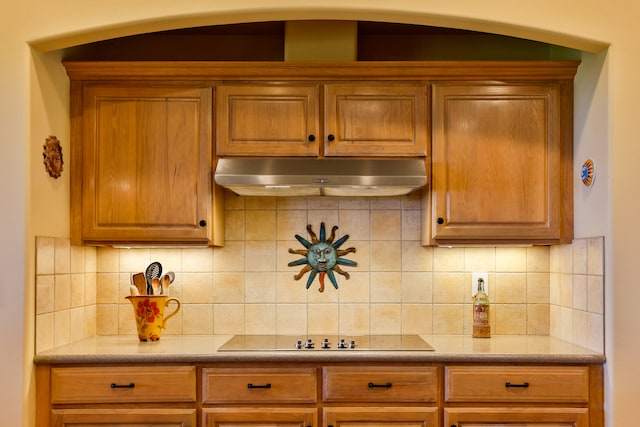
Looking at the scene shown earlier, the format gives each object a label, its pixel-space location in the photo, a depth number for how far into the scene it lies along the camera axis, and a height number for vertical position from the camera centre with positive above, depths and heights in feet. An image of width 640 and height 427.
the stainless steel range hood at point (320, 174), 9.10 +0.80
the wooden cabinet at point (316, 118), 9.61 +1.70
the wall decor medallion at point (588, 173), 8.91 +0.81
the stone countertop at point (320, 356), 8.61 -1.71
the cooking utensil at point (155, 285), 10.06 -0.87
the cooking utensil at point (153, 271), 10.39 -0.67
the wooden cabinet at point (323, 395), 8.64 -2.25
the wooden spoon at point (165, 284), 10.05 -0.86
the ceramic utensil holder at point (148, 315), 9.68 -1.30
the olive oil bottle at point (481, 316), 10.05 -1.37
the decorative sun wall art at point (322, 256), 10.62 -0.44
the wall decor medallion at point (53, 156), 8.93 +1.05
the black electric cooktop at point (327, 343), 9.06 -1.71
